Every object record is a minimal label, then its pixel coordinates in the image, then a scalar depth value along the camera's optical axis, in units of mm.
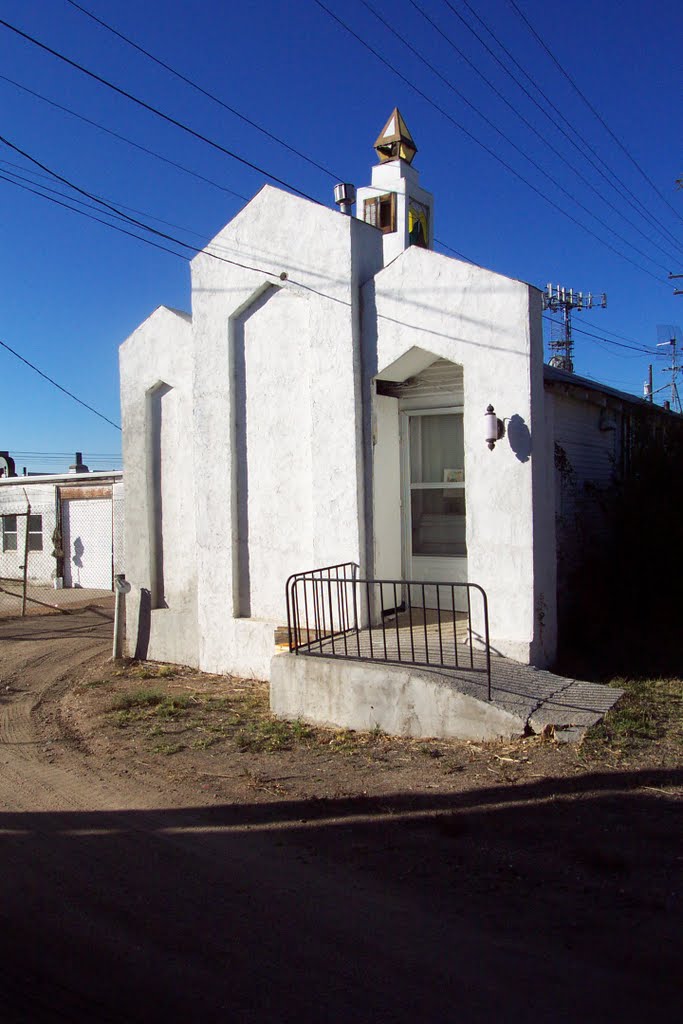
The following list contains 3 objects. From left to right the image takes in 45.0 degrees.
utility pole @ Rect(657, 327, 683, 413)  31347
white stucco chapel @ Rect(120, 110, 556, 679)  7719
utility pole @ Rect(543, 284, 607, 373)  43344
